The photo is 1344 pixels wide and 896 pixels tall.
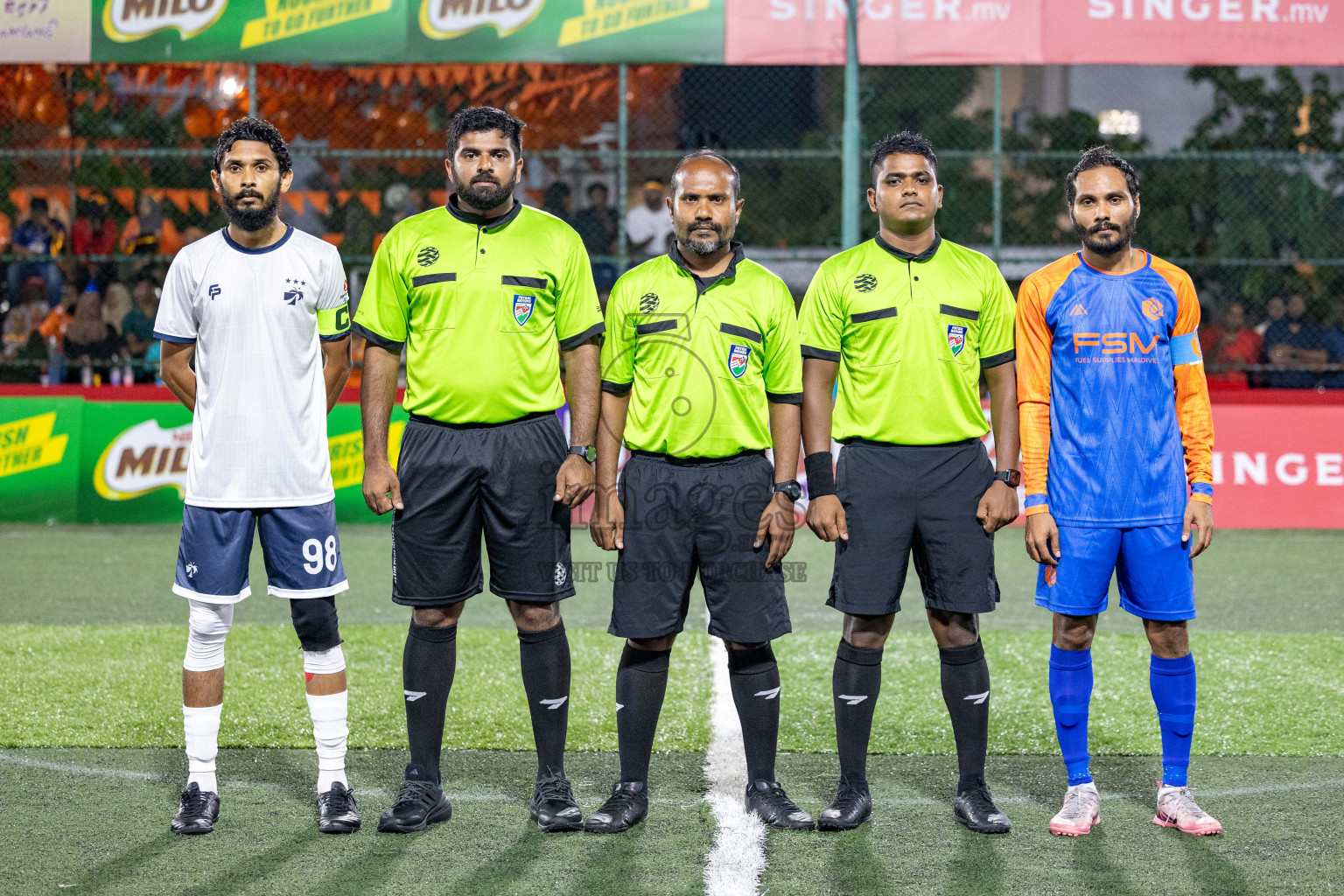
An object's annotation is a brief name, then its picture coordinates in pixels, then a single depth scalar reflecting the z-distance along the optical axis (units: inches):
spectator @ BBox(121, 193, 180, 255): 614.9
